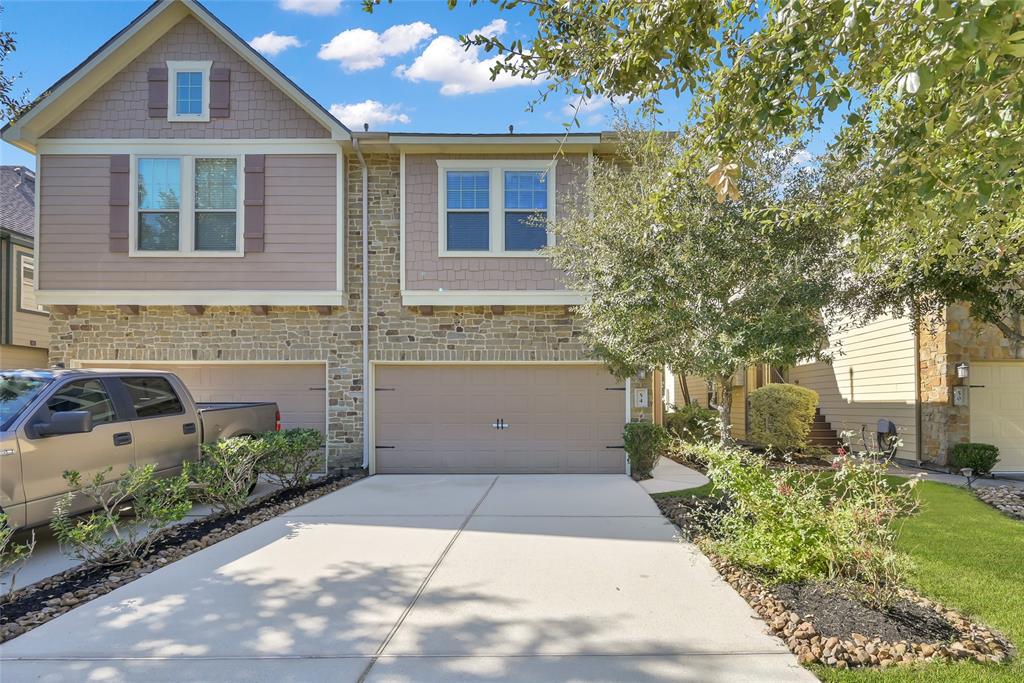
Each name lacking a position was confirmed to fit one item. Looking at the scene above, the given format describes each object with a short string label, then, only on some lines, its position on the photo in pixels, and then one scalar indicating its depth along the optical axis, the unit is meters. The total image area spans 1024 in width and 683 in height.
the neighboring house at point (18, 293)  14.86
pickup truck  5.44
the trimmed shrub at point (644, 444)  10.23
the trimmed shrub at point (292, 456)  8.44
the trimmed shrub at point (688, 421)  13.48
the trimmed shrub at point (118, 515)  5.18
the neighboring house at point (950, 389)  11.30
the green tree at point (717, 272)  6.77
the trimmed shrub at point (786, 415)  12.85
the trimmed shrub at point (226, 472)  7.26
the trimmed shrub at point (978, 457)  10.67
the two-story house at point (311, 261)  10.73
